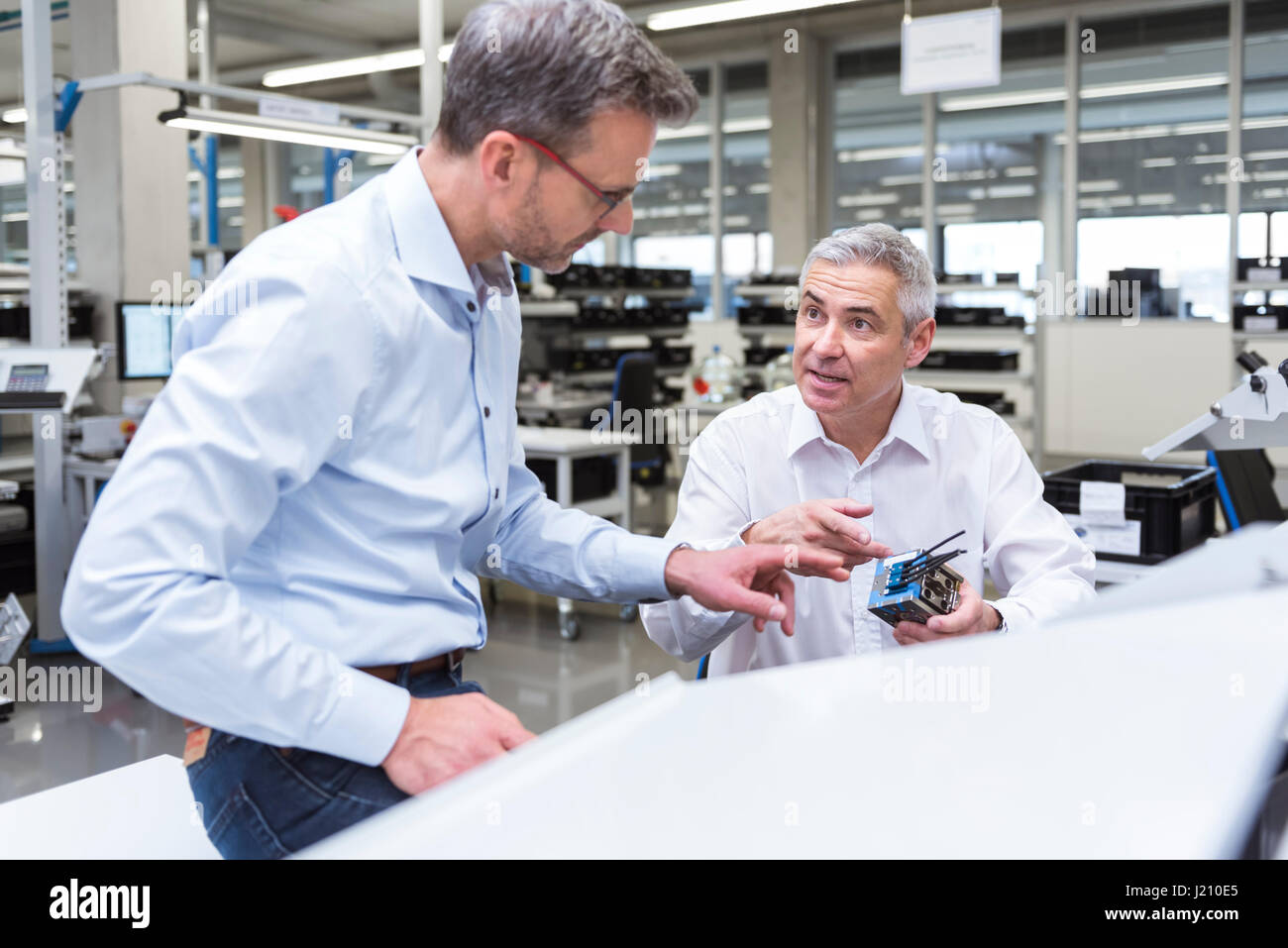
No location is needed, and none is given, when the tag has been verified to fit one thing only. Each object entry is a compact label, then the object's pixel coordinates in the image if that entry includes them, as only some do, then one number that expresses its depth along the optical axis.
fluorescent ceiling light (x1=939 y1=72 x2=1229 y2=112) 10.03
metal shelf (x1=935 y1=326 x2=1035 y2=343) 8.55
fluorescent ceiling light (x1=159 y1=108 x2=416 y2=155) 4.91
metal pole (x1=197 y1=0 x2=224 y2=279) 6.06
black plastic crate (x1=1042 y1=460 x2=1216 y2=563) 3.18
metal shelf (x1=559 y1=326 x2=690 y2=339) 8.54
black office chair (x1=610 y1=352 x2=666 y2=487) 7.19
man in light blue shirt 1.04
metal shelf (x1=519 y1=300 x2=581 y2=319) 7.98
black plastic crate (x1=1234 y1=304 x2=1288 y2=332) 7.74
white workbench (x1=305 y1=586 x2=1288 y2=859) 0.59
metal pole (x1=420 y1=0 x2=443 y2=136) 5.54
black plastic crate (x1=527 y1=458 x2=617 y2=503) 5.65
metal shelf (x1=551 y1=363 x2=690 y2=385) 8.35
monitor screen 4.93
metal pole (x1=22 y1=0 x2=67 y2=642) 4.41
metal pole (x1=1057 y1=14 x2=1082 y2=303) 10.41
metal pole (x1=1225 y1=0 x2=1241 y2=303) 9.73
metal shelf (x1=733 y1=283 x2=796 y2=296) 9.45
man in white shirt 2.08
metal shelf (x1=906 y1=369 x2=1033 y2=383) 8.45
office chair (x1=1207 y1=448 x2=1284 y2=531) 3.59
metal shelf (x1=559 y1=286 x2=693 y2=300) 8.71
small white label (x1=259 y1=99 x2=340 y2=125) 4.93
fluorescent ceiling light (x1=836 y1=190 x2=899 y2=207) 11.55
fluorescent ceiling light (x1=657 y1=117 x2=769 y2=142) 12.15
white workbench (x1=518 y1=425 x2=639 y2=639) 5.43
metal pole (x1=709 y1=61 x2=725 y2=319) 12.27
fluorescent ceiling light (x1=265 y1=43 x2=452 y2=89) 12.48
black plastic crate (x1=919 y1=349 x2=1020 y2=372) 8.45
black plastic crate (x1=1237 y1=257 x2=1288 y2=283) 7.76
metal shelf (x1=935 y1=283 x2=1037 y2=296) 8.48
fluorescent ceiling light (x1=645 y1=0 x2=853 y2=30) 10.01
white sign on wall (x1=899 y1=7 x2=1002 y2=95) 6.05
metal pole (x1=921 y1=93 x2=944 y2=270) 11.20
